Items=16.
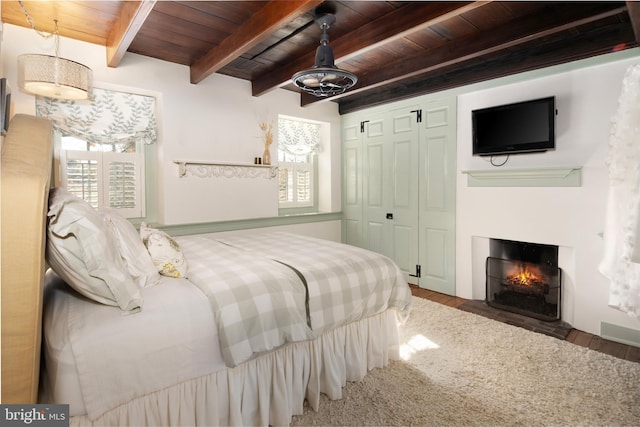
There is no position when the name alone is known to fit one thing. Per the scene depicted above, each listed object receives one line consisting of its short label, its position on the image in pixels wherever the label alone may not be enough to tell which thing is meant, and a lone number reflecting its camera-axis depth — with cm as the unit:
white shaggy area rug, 169
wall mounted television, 285
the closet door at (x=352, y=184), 462
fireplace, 298
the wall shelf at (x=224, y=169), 335
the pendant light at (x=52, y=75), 230
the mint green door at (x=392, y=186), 398
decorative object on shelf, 397
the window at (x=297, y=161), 437
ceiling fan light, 200
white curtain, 159
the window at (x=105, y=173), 288
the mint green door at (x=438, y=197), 361
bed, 104
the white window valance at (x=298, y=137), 432
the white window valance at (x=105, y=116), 271
